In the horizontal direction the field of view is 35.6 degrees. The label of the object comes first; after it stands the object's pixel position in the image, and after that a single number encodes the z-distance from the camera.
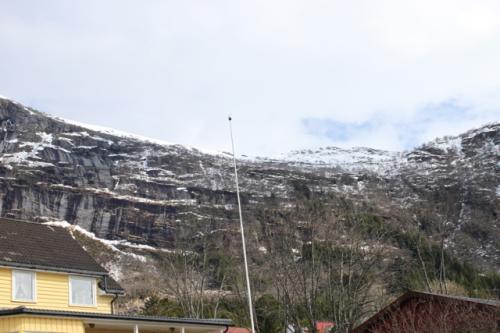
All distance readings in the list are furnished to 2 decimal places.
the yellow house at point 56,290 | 26.02
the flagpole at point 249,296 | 33.00
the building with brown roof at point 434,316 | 27.59
